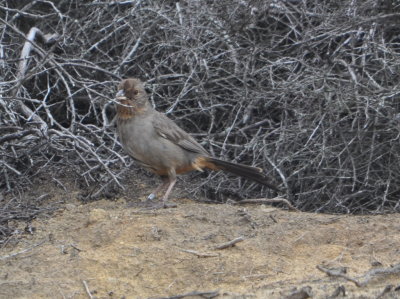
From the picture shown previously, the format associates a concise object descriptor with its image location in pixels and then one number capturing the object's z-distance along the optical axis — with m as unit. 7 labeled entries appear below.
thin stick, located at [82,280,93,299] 10.24
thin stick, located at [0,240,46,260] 11.43
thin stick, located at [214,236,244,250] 11.68
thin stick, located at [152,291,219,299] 10.20
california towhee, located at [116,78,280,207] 15.03
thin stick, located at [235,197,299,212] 14.31
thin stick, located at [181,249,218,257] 11.34
